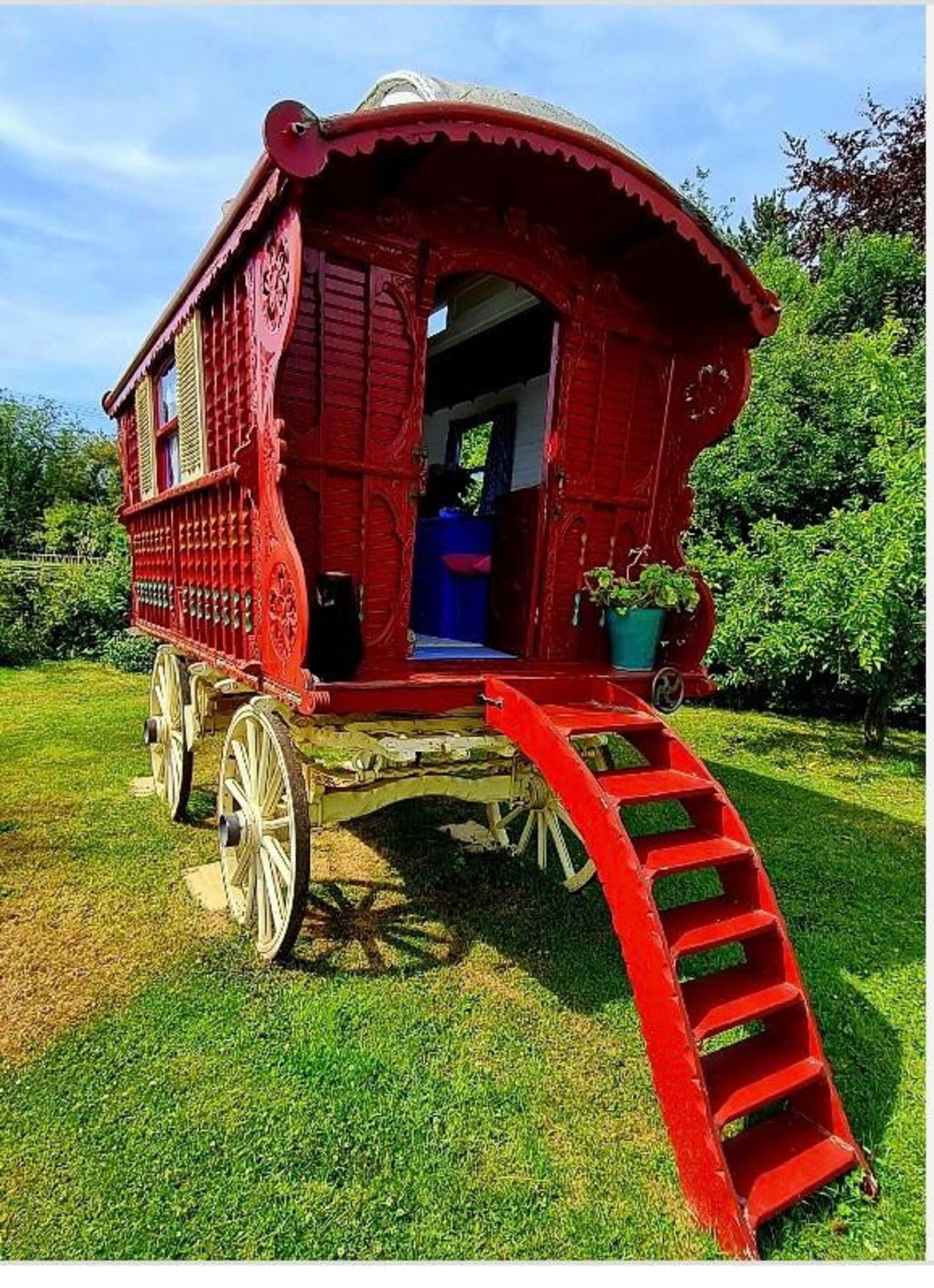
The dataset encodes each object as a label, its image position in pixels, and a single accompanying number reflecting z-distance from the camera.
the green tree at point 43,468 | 24.58
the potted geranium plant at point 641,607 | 4.08
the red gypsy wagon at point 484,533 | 2.67
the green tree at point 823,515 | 7.12
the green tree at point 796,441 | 10.12
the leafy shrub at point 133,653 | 12.43
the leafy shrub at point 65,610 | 12.94
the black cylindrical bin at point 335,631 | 3.33
